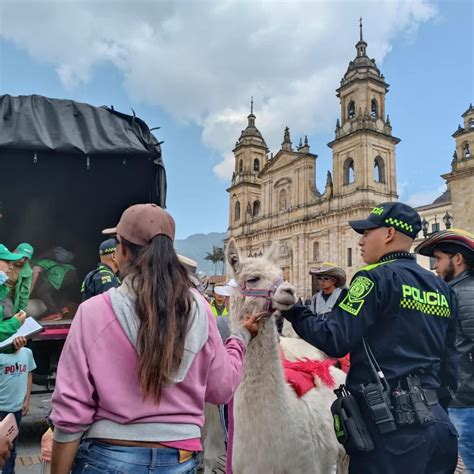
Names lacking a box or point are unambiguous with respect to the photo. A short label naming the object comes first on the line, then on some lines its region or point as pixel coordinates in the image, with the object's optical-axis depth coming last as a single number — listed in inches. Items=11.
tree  2765.7
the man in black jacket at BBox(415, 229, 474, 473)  128.1
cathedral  1657.2
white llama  120.9
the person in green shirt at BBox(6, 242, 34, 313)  182.1
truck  224.8
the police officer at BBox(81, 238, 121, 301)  163.5
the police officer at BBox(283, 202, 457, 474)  89.4
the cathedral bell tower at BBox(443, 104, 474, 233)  1040.2
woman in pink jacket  65.0
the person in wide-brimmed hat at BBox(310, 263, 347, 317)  262.5
